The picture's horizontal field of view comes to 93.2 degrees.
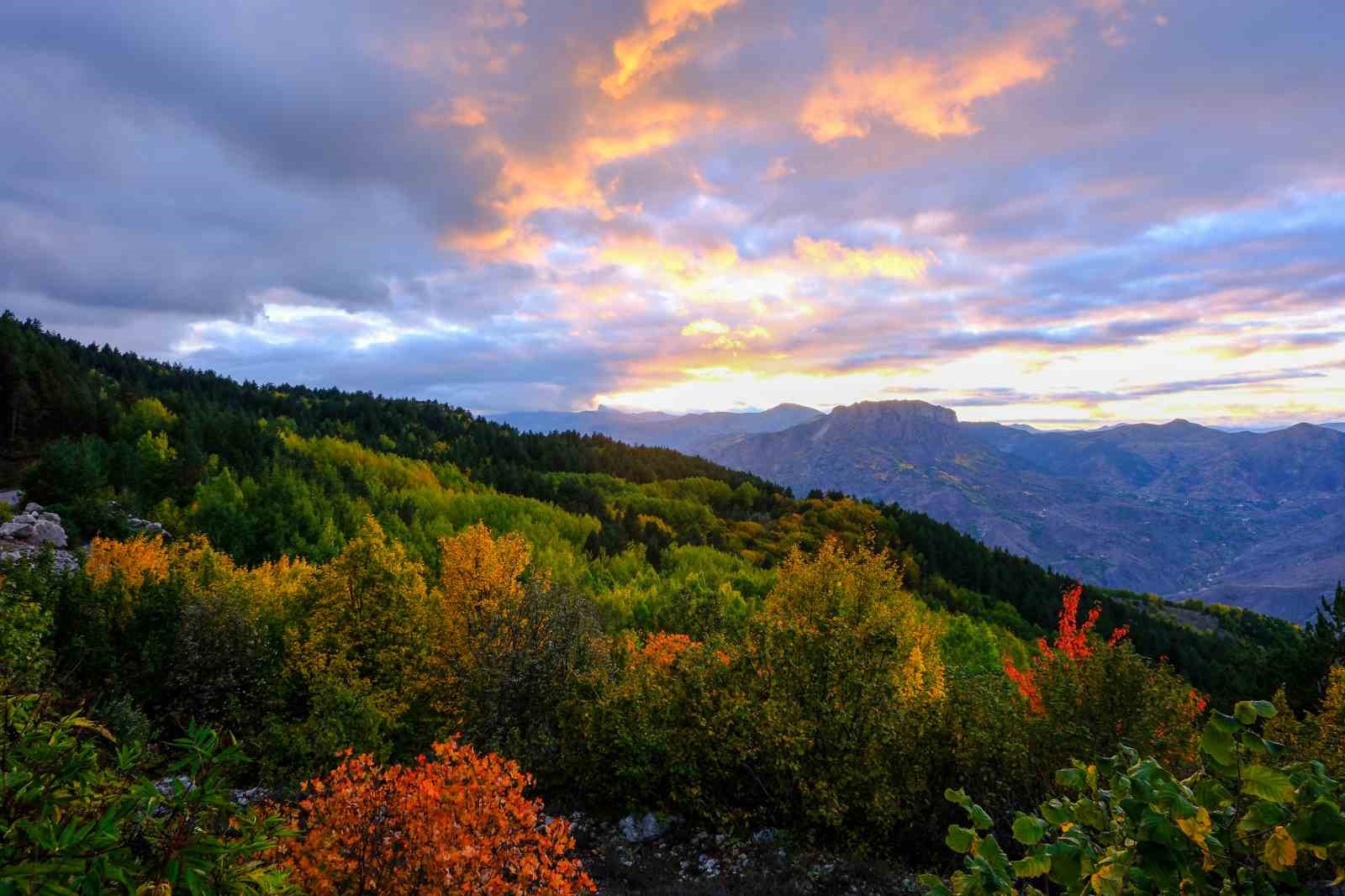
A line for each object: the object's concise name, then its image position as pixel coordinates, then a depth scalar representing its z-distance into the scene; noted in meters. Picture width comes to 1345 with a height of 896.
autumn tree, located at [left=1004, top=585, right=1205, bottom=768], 17.81
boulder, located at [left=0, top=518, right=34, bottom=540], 38.69
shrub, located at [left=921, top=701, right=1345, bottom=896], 2.87
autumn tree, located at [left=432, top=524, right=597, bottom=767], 23.67
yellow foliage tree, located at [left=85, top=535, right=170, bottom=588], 29.47
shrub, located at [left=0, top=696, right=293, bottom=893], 3.48
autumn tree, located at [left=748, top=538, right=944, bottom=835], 18.27
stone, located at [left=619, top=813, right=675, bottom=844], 19.56
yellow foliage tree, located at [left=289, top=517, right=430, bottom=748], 25.53
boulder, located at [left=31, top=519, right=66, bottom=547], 40.25
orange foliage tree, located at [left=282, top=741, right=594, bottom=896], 10.41
